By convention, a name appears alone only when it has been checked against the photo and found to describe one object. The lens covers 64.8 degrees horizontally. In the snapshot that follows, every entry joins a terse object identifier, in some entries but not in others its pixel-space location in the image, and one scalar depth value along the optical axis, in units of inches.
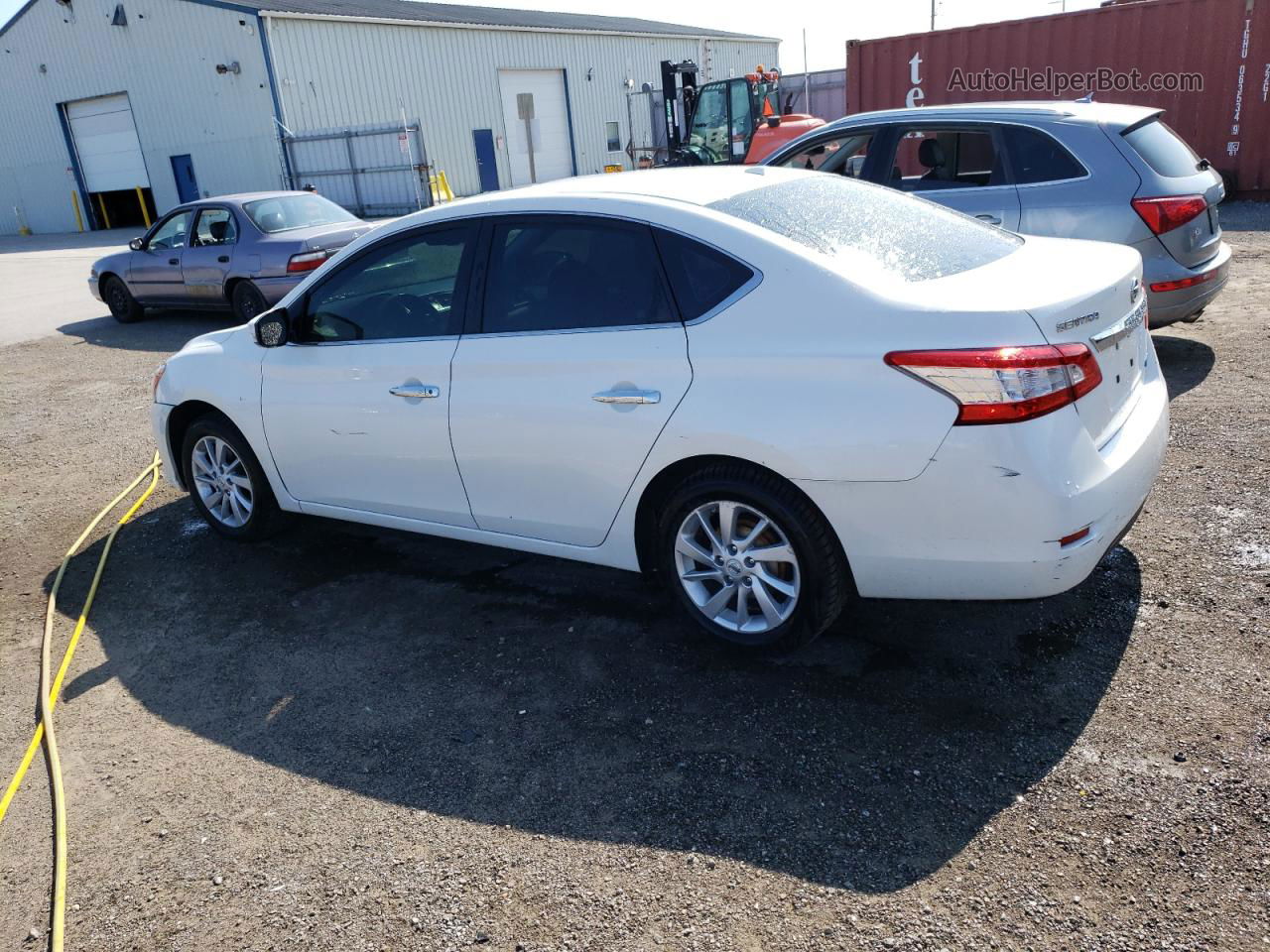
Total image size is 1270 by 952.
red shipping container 558.9
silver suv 242.7
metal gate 927.0
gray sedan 437.7
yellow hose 112.7
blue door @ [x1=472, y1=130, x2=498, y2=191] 1202.6
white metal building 1005.8
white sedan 120.5
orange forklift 812.0
